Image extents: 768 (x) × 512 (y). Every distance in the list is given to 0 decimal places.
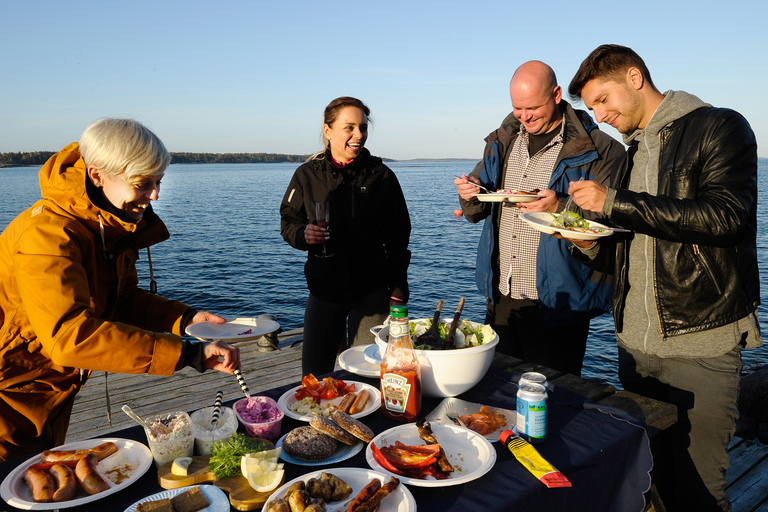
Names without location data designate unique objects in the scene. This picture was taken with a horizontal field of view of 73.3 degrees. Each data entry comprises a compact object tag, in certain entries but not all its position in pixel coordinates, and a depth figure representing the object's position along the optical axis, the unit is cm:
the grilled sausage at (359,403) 208
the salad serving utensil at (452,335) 222
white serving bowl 209
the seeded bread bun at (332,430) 178
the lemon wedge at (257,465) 156
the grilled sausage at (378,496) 142
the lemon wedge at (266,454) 161
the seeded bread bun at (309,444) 172
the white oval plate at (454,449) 158
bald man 323
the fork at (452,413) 198
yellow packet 161
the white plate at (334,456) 170
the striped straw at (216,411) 186
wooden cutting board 149
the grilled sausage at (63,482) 149
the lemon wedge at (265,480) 152
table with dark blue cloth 155
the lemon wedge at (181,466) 160
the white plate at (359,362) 243
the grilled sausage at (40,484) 149
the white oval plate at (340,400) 203
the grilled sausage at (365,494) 142
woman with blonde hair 181
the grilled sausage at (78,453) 167
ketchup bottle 195
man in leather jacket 226
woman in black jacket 365
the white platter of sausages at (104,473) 146
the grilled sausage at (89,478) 153
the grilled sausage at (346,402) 208
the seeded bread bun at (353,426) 179
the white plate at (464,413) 195
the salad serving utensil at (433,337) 222
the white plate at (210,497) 146
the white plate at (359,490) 146
